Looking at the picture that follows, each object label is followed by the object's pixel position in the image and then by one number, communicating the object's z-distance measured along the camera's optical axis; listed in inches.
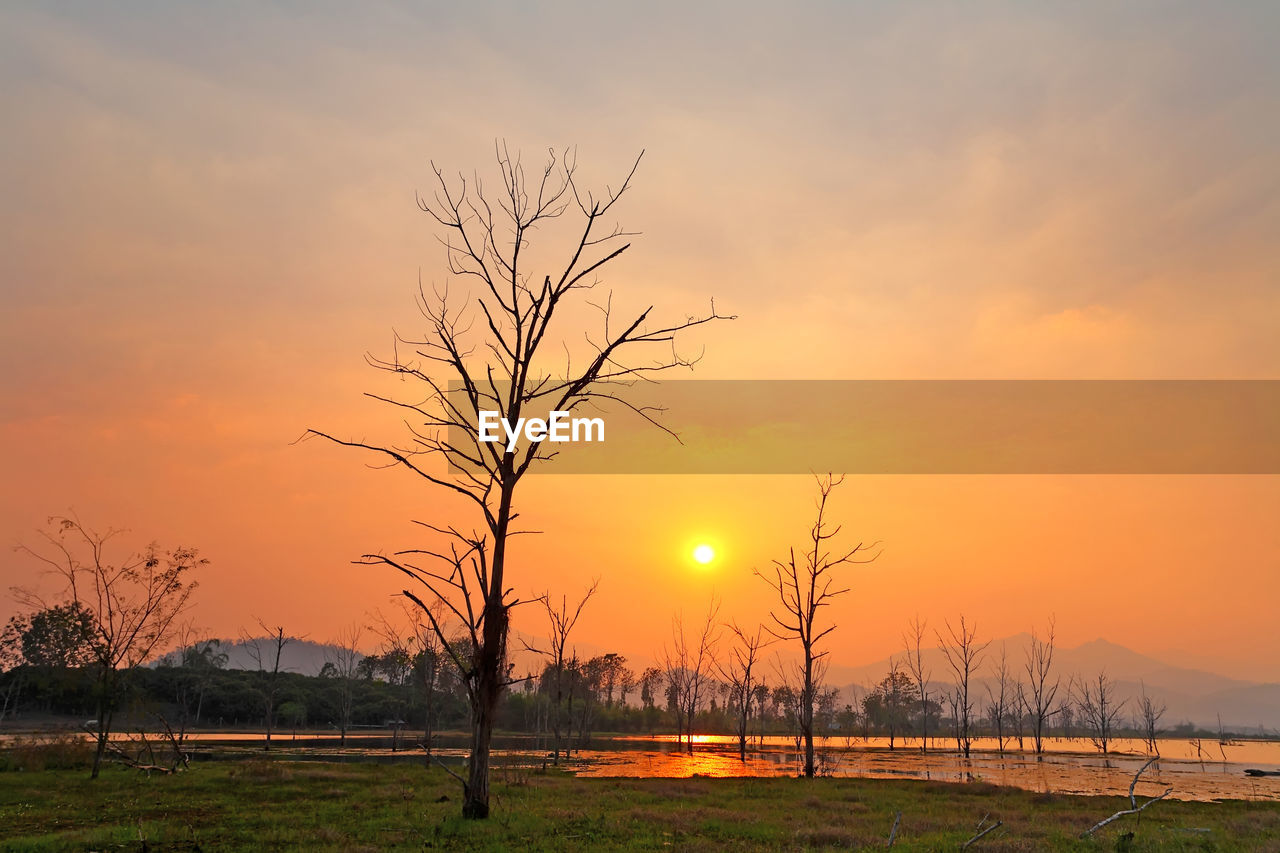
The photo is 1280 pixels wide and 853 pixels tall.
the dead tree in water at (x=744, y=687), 1872.5
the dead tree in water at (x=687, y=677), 2532.0
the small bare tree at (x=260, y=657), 1865.2
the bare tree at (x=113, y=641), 1104.2
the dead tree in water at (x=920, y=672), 2790.8
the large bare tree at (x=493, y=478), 547.2
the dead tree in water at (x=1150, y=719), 2741.1
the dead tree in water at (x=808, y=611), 1305.7
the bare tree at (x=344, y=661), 2434.1
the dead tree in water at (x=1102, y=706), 2843.0
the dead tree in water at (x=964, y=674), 2593.5
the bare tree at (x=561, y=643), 1551.4
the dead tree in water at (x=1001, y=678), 3270.2
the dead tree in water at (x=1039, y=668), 2674.7
